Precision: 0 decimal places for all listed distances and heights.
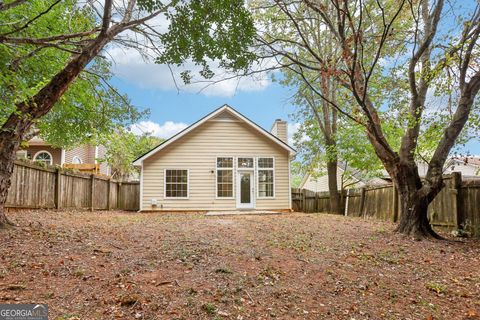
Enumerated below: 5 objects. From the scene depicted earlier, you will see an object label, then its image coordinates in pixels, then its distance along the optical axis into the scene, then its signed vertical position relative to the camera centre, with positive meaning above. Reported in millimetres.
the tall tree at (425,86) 5839 +2021
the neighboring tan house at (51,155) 19156 +1984
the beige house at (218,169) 14031 +750
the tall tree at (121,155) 21942 +2377
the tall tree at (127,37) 3303 +1808
